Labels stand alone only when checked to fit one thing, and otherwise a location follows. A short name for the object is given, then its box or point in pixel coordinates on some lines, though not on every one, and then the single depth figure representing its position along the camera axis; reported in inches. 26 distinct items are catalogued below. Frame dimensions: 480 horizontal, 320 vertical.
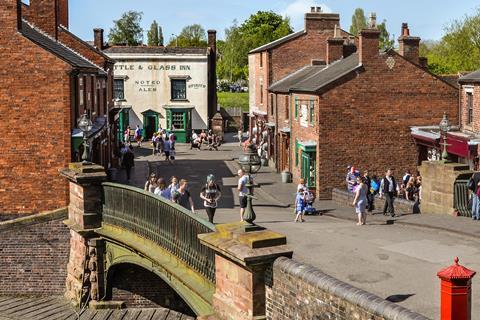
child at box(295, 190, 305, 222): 892.6
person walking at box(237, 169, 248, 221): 810.2
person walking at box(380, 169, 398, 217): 913.5
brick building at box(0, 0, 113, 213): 914.7
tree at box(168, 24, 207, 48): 5856.8
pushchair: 951.2
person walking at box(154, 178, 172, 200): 809.3
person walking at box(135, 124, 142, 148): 2087.8
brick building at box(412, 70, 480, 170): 1075.3
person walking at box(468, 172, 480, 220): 814.5
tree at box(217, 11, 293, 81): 4069.9
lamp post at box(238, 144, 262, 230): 414.6
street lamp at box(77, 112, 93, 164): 761.6
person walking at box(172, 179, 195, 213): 794.8
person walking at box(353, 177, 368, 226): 841.5
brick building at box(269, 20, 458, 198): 1189.7
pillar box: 322.7
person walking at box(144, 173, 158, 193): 885.6
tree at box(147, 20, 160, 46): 4670.8
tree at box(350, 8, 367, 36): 4934.1
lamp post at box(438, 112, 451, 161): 900.0
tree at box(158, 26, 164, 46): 4656.7
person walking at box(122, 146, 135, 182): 1331.2
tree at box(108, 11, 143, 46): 4399.6
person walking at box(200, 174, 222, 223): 787.4
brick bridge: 362.0
